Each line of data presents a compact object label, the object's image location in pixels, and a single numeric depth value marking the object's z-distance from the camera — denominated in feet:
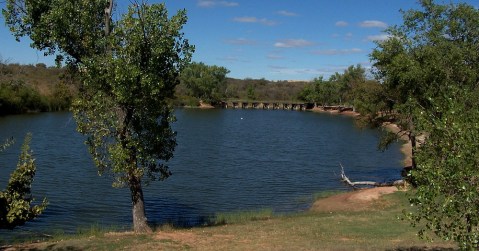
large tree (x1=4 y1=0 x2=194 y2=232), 59.93
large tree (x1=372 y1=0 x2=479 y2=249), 29.86
